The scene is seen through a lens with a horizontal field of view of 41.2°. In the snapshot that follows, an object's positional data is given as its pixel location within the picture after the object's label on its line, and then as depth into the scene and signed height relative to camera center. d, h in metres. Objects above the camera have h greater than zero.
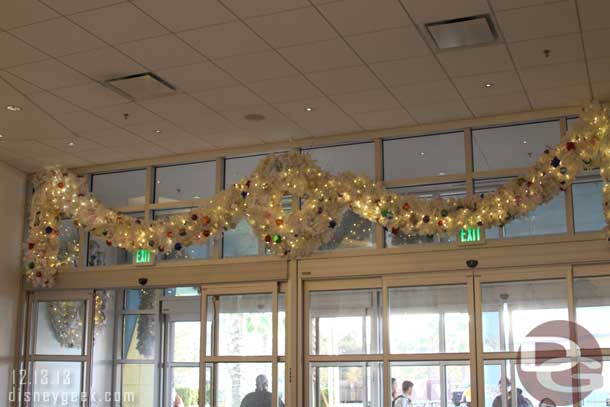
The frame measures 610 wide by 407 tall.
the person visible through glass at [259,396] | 8.63 -0.55
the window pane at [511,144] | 8.03 +1.97
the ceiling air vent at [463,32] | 5.97 +2.32
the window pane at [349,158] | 8.78 +2.00
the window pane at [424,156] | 8.38 +1.94
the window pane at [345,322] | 8.41 +0.22
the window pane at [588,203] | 7.64 +1.31
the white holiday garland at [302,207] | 7.52 +1.42
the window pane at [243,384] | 8.67 -0.43
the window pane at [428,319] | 8.00 +0.24
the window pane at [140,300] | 12.91 +0.70
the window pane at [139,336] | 12.90 +0.13
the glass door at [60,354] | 9.98 -0.12
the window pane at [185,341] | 12.74 +0.05
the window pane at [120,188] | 10.06 +1.94
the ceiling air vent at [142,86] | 7.09 +2.28
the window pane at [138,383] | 12.86 -0.61
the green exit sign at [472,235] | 7.95 +1.04
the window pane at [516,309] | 7.67 +0.32
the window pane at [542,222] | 7.80 +1.15
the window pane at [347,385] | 8.25 -0.42
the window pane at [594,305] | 7.42 +0.34
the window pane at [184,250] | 9.34 +1.07
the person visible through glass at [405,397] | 8.06 -0.53
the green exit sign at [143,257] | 9.55 +1.02
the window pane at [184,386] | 12.73 -0.66
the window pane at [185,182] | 9.62 +1.93
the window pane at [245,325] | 8.79 +0.20
